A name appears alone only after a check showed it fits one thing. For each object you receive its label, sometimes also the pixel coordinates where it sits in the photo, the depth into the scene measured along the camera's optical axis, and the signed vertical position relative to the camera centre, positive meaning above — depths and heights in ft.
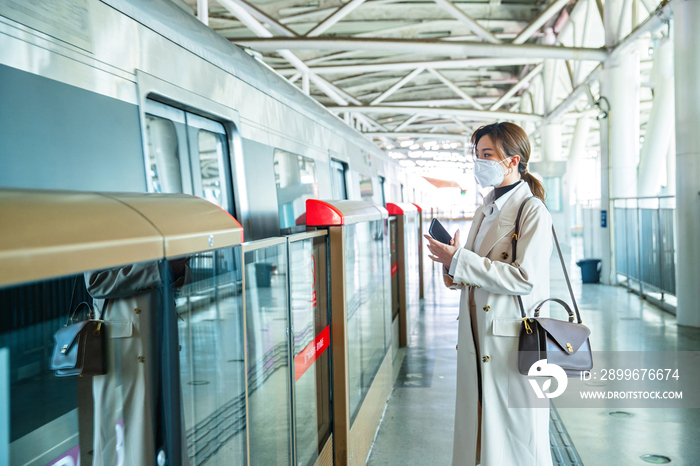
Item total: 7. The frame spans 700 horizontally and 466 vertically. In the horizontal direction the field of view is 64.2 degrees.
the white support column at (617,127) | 39.29 +6.93
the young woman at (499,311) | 8.52 -1.35
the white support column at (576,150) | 77.46 +10.59
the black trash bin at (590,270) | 41.22 -3.41
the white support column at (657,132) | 41.16 +6.82
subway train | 4.55 -0.26
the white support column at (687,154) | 25.57 +3.11
